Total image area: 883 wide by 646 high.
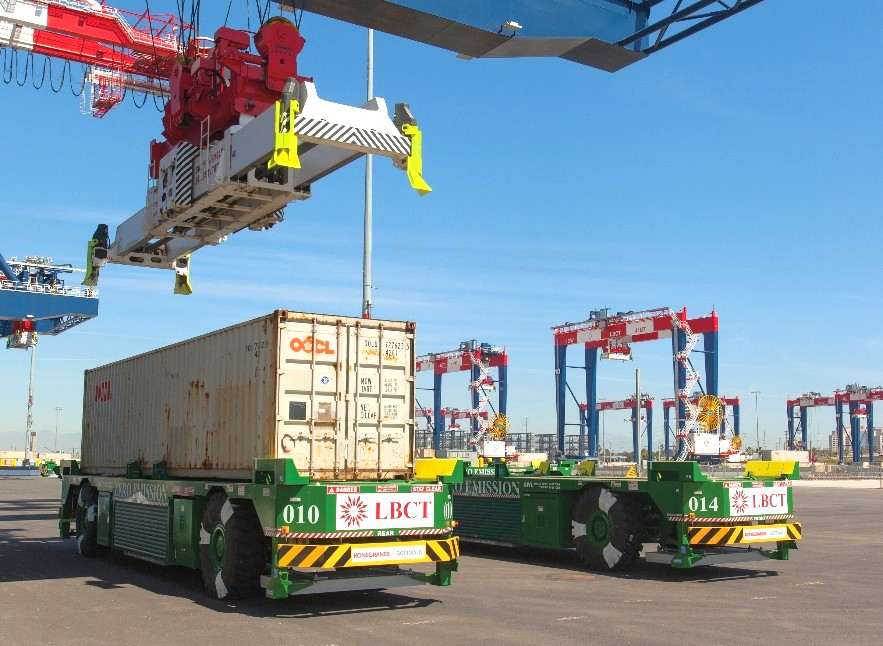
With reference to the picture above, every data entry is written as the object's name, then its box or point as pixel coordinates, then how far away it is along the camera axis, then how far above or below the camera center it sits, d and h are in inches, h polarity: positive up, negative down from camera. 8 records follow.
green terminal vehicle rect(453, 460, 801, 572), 501.7 -52.7
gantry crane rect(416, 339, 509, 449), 2940.5 +185.4
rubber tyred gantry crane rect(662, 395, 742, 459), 4345.5 +75.8
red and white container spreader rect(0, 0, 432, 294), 421.1 +136.6
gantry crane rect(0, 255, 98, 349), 1406.3 +198.3
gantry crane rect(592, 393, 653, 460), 4618.6 +100.8
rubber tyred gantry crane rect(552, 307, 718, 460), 2142.0 +208.5
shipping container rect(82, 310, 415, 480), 420.8 +12.4
